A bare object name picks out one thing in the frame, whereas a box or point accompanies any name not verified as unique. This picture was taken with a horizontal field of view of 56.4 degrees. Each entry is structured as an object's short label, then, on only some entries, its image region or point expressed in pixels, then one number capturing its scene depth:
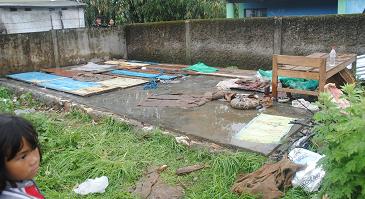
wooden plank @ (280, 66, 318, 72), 6.25
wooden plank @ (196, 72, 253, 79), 8.92
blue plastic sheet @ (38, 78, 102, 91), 8.33
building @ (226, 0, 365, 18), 11.88
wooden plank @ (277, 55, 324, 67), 5.86
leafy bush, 2.02
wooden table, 5.84
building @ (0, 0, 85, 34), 14.45
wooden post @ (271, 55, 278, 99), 6.38
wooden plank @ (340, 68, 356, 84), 6.91
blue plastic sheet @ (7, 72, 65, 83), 9.61
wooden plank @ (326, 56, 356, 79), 5.97
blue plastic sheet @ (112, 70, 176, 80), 9.36
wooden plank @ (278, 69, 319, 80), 5.98
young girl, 1.52
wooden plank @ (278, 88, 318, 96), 6.06
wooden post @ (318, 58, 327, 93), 5.80
